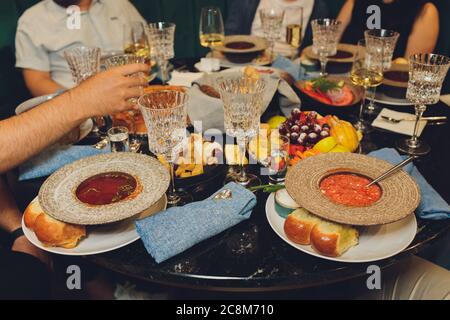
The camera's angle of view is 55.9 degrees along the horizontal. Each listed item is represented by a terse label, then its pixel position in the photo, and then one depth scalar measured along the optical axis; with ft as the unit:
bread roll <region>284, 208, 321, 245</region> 3.54
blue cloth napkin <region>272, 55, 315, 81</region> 6.77
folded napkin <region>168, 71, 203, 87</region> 6.75
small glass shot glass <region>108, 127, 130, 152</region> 4.93
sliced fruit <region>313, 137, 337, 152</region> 4.74
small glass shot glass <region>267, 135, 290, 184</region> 4.44
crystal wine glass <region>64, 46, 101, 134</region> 5.61
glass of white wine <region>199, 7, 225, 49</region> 7.31
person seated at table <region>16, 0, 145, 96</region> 8.43
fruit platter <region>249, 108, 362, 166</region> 4.74
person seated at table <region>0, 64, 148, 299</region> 4.41
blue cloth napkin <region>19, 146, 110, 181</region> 4.59
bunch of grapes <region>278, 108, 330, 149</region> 4.84
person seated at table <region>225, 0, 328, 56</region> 10.77
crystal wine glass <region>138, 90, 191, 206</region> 4.07
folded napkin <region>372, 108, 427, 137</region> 5.45
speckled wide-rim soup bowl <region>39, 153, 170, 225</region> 3.61
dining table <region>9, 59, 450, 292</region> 3.34
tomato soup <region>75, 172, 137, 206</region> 3.90
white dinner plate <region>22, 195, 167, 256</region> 3.57
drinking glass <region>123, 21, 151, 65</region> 6.82
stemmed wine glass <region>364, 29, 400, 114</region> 5.71
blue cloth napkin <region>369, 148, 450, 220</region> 3.81
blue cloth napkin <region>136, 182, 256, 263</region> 3.50
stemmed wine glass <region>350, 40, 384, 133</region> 5.55
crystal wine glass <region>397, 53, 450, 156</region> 4.68
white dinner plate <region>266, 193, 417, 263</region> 3.44
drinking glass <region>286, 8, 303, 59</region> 7.16
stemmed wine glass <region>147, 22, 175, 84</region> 6.49
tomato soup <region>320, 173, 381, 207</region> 3.77
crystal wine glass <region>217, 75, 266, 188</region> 4.22
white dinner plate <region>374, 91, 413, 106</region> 6.09
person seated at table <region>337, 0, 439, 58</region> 9.25
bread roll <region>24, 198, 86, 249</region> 3.52
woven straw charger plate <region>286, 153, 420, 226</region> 3.47
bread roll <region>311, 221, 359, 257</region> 3.39
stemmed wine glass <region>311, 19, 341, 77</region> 6.53
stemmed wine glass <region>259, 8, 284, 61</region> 7.04
